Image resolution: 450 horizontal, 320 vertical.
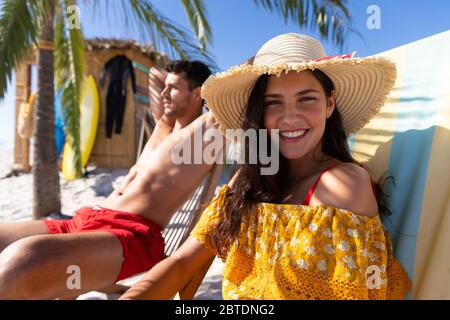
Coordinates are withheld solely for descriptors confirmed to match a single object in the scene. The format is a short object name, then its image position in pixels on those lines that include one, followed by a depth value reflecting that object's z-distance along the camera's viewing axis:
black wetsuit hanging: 8.76
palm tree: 3.77
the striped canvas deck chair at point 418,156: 1.22
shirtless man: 1.41
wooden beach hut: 8.77
